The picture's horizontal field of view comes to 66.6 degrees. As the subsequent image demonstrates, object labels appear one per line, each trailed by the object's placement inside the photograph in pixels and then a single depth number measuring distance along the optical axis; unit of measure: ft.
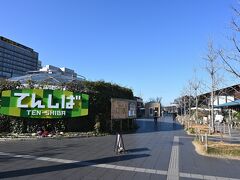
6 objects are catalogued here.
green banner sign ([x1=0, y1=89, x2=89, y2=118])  35.52
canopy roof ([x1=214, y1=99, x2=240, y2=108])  60.03
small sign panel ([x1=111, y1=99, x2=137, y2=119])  41.17
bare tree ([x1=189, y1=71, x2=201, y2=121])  67.72
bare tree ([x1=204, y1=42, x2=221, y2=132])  45.65
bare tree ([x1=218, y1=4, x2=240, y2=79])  26.12
